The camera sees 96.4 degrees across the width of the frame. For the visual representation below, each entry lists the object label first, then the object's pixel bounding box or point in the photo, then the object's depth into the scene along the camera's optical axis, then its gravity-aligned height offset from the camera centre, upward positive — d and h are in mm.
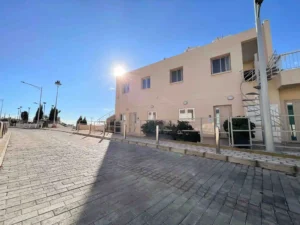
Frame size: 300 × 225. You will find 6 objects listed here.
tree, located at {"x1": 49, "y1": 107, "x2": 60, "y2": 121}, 44953 +3566
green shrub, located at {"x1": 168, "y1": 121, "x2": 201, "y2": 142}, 8711 -495
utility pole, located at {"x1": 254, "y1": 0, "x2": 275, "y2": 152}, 5340 +1545
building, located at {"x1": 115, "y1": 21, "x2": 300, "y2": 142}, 7668 +2879
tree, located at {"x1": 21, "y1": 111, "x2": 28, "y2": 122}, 56153 +4161
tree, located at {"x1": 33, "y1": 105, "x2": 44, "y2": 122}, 46656 +3488
